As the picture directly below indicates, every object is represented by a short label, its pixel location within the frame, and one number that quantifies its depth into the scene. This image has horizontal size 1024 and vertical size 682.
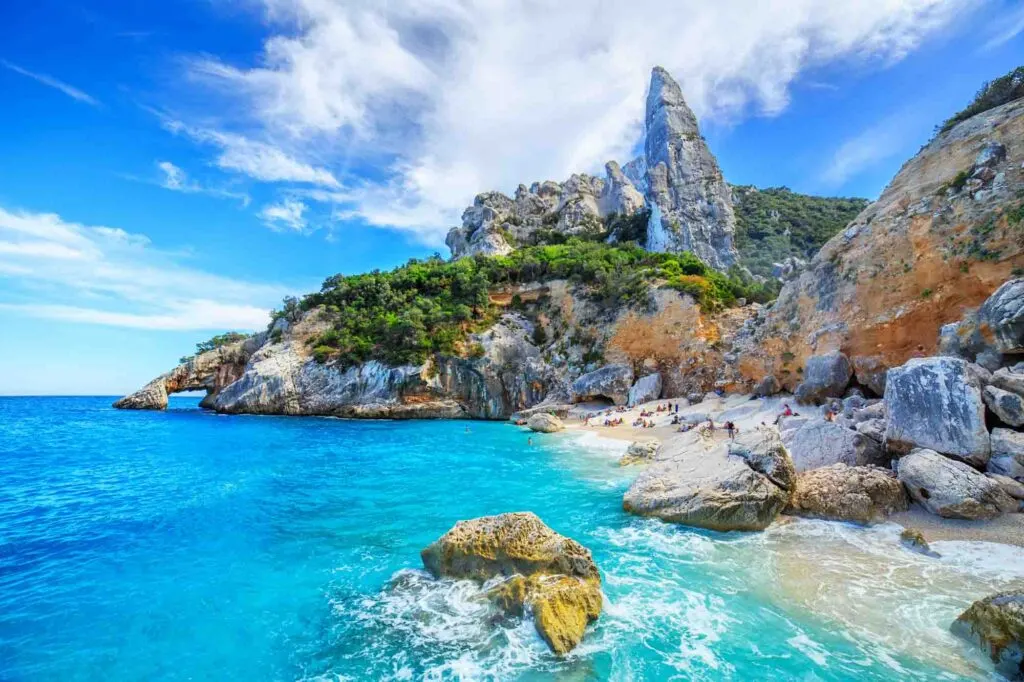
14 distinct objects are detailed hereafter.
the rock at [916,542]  8.58
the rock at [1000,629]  5.31
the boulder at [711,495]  10.25
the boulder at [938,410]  10.52
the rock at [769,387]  25.42
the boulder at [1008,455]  9.84
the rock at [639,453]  18.33
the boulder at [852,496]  10.22
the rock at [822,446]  12.62
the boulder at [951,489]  9.34
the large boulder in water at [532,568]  6.20
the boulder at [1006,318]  11.88
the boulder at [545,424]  29.33
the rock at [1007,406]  10.39
